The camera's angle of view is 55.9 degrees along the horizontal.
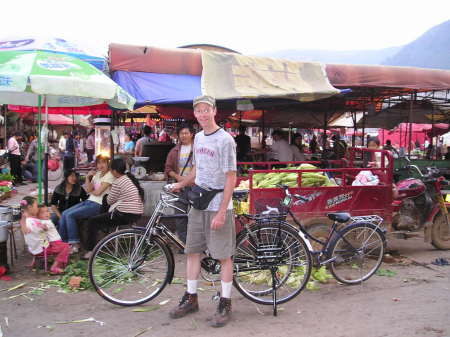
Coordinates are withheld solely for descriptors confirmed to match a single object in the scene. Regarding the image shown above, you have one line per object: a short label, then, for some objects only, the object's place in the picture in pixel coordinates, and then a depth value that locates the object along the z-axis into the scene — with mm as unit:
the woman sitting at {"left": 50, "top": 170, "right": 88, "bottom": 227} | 6141
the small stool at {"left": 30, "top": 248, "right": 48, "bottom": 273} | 5238
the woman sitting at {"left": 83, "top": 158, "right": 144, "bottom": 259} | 5258
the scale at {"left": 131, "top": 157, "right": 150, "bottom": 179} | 6664
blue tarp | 6836
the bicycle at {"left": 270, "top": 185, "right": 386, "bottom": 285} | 4609
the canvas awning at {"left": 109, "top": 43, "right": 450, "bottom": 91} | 7207
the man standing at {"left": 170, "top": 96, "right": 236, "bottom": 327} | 3564
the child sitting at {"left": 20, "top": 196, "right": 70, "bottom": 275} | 5059
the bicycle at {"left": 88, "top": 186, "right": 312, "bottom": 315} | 4027
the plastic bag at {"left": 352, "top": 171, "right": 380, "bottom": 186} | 5949
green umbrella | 4727
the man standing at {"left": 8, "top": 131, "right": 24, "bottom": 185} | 13985
